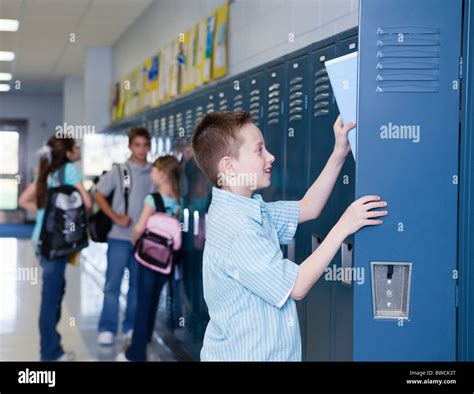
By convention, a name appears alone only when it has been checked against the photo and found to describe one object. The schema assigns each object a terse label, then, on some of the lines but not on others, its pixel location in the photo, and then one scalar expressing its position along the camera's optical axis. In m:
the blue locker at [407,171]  2.04
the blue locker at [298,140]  3.19
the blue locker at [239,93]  3.98
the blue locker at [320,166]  2.96
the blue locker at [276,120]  3.44
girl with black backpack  4.82
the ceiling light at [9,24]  9.07
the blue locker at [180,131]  5.33
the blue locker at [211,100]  4.60
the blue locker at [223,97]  4.31
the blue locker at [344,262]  2.79
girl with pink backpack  4.92
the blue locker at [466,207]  2.08
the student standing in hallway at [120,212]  5.57
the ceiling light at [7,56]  11.67
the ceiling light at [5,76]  14.77
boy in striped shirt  1.82
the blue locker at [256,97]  3.71
